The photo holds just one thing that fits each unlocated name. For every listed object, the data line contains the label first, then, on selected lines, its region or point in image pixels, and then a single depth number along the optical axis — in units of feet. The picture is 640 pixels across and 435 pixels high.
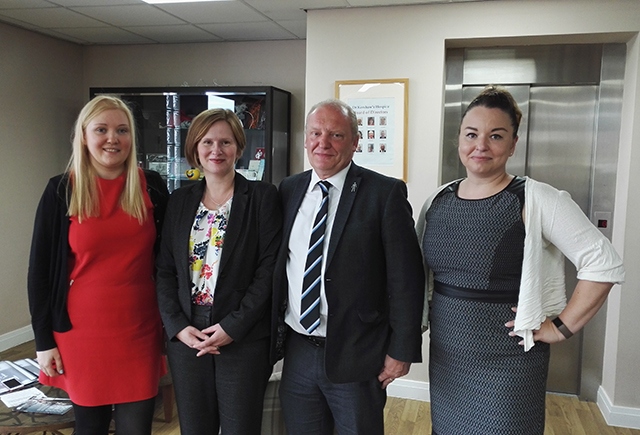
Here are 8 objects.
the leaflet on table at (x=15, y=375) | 8.28
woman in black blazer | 5.98
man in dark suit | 5.70
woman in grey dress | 5.15
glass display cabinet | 13.76
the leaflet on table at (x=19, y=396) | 7.63
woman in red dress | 6.14
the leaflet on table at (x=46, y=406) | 7.39
